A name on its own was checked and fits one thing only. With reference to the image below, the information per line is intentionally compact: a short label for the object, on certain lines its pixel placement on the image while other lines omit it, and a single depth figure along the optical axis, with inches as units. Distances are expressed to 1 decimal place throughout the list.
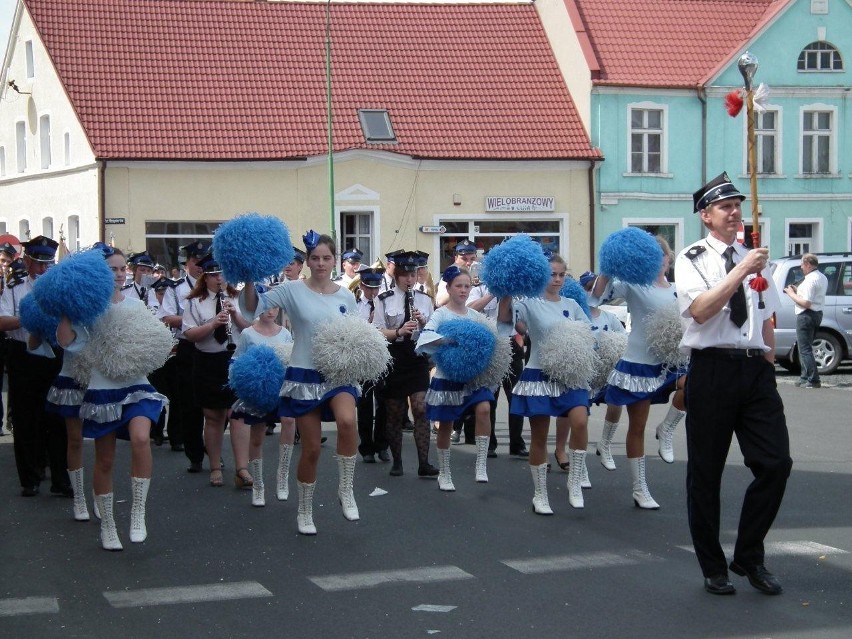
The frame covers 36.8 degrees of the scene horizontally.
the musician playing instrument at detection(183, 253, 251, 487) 418.6
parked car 805.2
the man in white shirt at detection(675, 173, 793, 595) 258.5
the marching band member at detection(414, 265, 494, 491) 394.6
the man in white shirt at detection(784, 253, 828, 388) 752.3
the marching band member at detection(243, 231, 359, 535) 333.7
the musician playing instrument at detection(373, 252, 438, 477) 443.8
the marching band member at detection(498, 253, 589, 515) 359.6
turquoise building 1428.4
